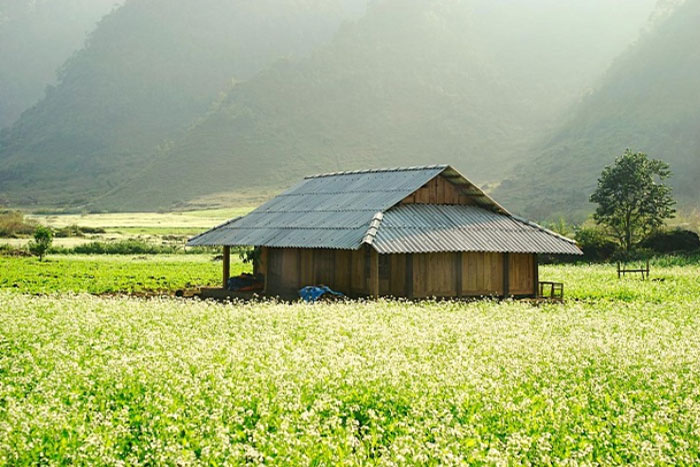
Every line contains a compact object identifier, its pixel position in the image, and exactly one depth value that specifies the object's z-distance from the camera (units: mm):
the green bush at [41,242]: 54375
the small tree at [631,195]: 57250
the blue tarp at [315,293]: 29266
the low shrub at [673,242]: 56281
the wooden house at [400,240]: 29625
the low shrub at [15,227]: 76250
